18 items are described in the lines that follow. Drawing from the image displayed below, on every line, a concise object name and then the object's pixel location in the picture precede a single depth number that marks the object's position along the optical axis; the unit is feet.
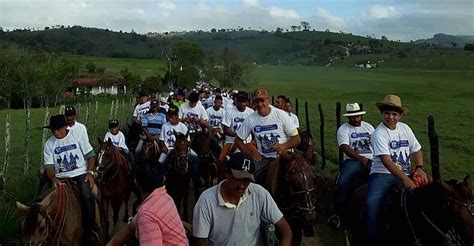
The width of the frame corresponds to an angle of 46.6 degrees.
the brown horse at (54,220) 18.08
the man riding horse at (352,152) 30.48
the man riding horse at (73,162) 25.75
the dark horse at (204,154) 41.34
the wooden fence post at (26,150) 47.58
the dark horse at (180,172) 35.50
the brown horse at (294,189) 21.15
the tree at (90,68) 346.42
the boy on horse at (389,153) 22.88
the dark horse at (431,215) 18.71
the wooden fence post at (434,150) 30.91
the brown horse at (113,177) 34.78
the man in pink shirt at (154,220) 13.12
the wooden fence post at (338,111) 53.72
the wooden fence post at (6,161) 42.17
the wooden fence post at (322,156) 52.79
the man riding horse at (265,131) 25.36
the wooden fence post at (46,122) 48.08
